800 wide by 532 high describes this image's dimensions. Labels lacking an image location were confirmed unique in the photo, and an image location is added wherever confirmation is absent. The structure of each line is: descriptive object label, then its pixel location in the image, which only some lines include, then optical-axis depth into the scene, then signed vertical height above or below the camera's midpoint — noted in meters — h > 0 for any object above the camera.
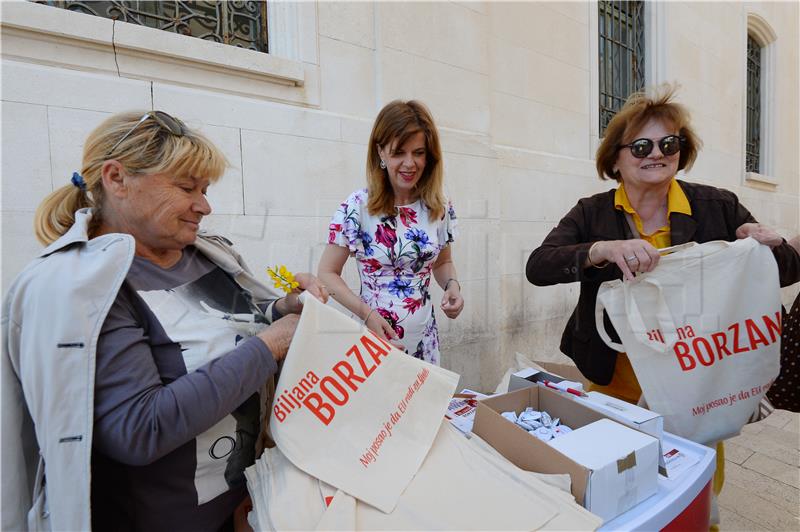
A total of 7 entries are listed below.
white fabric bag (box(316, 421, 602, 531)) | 0.92 -0.60
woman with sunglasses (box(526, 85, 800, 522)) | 1.62 +0.07
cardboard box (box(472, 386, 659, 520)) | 0.97 -0.55
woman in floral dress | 1.93 +0.05
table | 1.02 -0.68
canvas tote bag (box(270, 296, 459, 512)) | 1.00 -0.43
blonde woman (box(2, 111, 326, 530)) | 0.85 -0.24
